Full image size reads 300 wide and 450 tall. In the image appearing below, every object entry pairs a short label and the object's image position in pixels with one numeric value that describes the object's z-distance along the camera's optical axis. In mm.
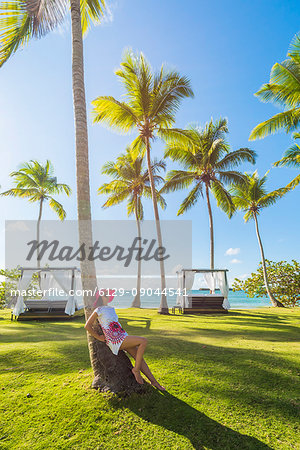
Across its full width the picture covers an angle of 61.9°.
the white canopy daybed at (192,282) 14023
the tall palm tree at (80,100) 3211
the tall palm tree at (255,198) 19328
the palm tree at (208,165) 17453
